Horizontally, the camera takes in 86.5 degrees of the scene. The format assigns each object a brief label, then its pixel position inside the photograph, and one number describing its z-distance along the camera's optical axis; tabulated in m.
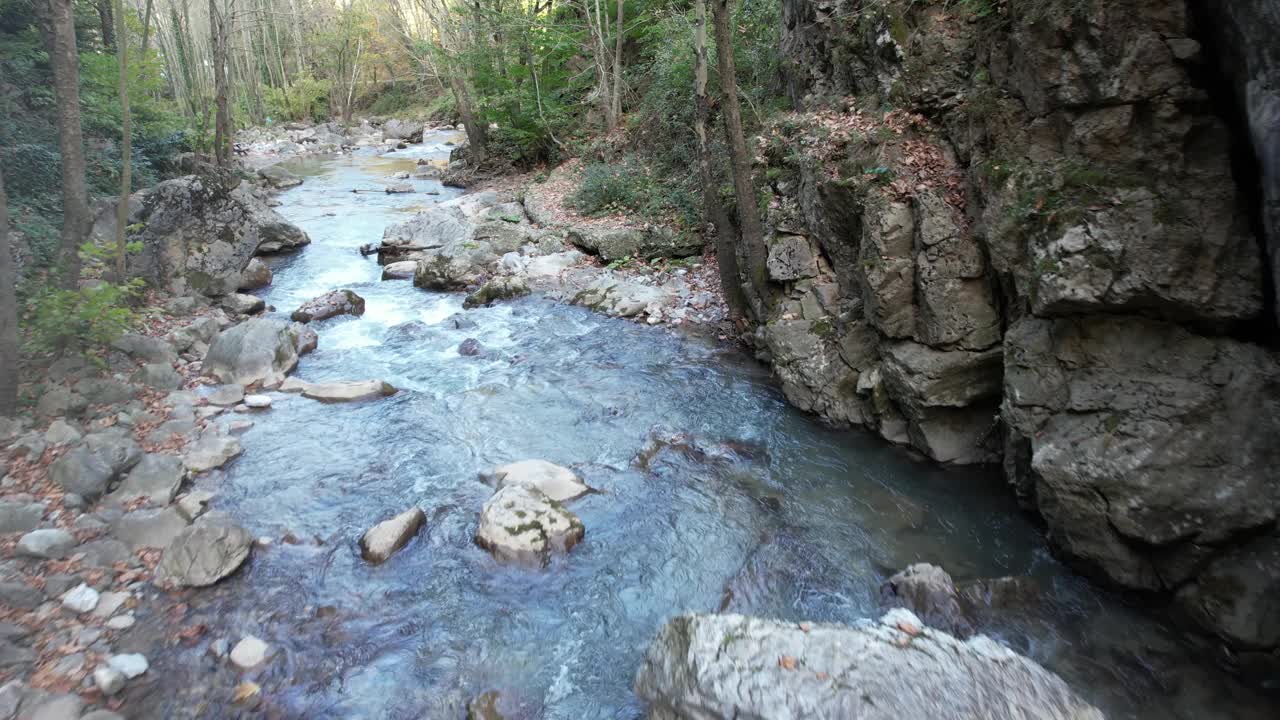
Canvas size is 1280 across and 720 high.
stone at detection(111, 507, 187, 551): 6.27
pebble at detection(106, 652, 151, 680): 4.92
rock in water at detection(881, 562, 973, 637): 5.60
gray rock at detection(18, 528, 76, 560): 5.76
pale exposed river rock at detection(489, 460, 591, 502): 7.50
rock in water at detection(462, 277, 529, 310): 13.84
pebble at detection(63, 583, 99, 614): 5.39
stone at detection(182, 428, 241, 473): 7.75
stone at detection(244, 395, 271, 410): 9.35
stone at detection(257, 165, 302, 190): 25.52
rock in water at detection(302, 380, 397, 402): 9.74
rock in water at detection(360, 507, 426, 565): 6.46
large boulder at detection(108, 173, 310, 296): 12.23
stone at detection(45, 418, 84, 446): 7.27
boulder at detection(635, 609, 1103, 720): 4.03
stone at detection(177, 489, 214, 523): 6.79
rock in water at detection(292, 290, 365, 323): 12.88
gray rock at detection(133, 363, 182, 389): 9.11
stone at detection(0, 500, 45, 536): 5.94
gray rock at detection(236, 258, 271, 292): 14.21
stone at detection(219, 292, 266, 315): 12.68
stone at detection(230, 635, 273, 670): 5.16
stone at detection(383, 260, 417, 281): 15.58
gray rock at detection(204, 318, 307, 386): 10.05
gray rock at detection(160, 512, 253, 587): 5.94
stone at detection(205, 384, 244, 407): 9.26
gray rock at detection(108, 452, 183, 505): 6.89
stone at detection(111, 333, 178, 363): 9.39
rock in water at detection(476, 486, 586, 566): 6.44
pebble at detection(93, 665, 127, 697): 4.76
